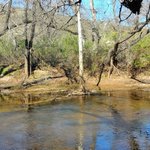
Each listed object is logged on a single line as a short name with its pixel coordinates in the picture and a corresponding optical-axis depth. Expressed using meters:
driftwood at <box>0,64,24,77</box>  18.43
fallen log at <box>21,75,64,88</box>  16.41
